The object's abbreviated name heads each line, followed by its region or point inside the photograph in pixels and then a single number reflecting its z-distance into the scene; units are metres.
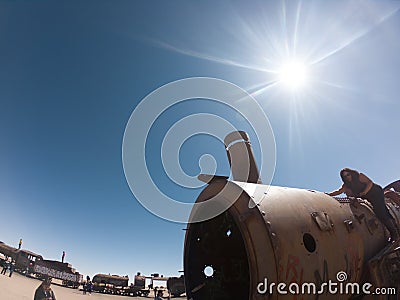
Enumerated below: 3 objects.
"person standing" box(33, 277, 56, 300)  7.08
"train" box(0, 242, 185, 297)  35.65
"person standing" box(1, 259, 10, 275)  28.15
